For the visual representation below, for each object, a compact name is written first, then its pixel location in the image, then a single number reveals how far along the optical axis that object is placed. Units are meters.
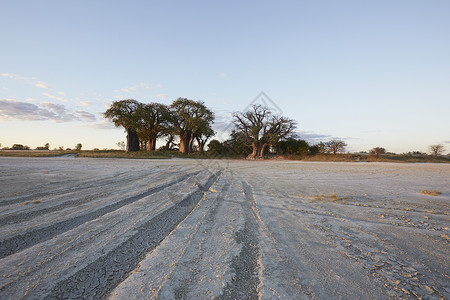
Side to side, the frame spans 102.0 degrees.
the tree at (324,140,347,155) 32.06
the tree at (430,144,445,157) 29.97
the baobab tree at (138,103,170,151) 30.34
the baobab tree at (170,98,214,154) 29.67
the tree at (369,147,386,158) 30.96
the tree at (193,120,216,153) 29.48
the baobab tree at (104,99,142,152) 27.44
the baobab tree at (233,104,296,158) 27.94
